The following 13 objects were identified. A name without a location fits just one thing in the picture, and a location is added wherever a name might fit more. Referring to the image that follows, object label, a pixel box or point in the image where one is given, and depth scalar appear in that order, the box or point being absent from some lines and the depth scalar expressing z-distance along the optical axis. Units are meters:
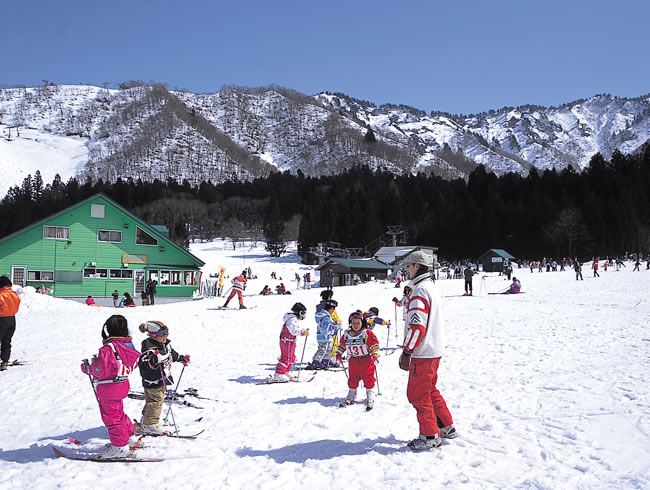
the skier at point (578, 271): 35.78
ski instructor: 4.59
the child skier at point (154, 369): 5.30
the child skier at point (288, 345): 8.28
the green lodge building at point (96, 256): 31.70
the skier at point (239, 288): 20.84
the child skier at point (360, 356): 6.53
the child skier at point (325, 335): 8.95
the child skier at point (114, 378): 4.64
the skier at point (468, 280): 26.25
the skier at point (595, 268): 38.00
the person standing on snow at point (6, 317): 9.11
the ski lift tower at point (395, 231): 88.06
